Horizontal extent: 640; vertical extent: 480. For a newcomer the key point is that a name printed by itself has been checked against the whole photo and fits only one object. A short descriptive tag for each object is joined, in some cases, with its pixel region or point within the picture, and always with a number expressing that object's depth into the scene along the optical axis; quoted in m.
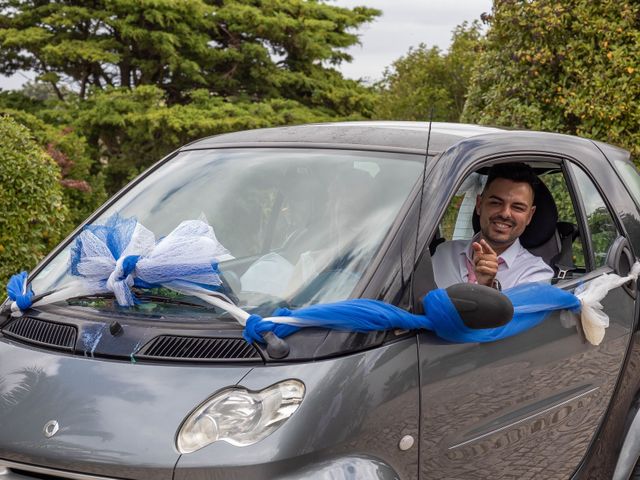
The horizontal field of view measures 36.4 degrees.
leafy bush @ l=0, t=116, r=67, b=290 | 7.03
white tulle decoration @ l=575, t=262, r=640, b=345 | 3.37
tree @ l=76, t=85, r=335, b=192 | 19.05
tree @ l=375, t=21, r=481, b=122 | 32.91
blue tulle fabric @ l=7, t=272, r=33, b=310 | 3.13
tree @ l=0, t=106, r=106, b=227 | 15.63
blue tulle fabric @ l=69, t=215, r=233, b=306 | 2.91
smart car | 2.50
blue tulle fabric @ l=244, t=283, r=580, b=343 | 2.63
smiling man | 3.78
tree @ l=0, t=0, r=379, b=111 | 20.00
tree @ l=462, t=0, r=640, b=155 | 9.57
